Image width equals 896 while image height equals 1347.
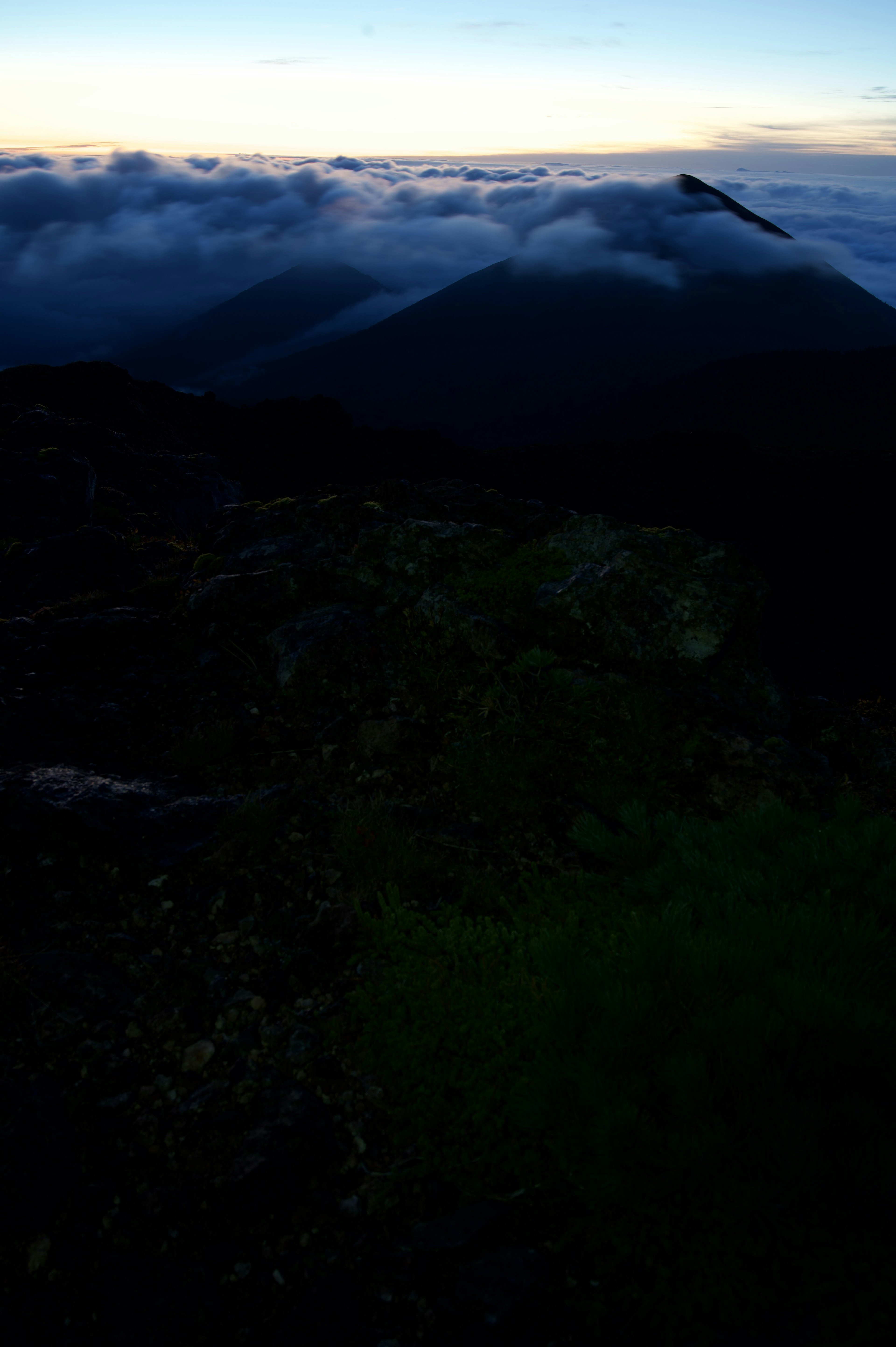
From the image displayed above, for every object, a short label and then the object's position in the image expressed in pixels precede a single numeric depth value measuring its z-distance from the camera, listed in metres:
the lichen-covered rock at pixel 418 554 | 7.17
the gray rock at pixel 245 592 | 7.28
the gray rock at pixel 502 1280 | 2.41
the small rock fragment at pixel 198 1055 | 3.29
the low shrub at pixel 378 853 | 4.27
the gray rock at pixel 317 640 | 6.33
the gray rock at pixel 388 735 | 5.57
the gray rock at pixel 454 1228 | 2.60
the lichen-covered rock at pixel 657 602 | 6.29
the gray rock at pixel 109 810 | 4.50
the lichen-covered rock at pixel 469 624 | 6.27
